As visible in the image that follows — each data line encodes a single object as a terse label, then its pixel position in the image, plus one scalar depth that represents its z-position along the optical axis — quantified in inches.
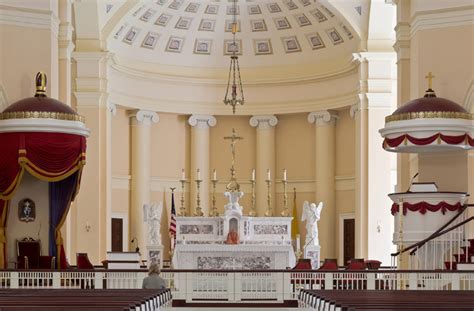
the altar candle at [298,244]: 1230.9
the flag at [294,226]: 1355.4
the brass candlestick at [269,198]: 1283.0
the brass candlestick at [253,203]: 1210.4
